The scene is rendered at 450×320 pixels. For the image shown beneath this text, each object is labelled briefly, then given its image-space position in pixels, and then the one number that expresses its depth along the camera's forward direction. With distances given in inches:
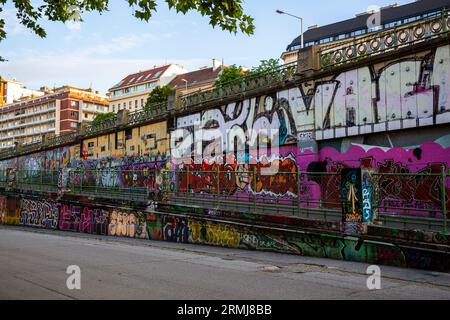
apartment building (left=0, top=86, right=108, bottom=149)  4164.9
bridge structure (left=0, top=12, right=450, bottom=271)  435.2
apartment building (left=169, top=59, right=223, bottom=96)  3095.5
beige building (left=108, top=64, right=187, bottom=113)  3680.4
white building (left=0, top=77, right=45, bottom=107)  4879.4
